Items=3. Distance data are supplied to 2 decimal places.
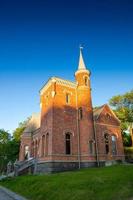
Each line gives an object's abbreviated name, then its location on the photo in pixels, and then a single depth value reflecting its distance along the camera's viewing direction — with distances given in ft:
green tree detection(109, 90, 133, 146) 130.82
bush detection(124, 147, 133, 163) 106.70
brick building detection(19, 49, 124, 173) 72.90
